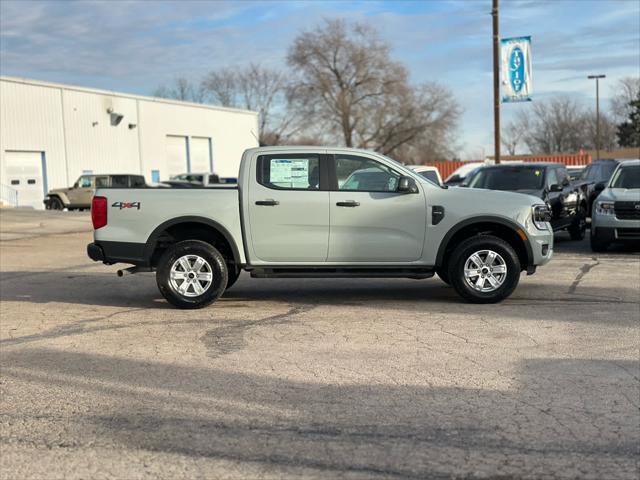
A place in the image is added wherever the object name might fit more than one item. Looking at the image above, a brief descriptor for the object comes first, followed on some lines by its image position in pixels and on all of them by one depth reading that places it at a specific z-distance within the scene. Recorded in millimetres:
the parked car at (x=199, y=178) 35719
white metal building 37781
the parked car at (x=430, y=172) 18497
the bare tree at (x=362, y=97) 67250
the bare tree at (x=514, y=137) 108688
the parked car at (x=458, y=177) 22406
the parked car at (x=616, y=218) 13689
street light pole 59894
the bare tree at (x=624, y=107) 97312
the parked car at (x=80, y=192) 33750
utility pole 24172
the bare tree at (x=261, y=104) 74312
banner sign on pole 22266
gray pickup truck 8953
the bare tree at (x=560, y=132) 105438
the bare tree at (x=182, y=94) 96300
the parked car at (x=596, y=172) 19422
